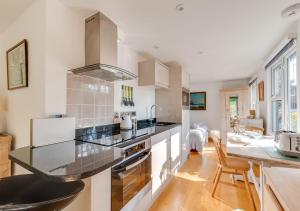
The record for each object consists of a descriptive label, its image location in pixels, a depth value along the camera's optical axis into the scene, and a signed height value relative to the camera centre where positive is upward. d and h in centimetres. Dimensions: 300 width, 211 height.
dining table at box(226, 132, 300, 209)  138 -47
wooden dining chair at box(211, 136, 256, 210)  201 -79
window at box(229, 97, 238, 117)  578 -1
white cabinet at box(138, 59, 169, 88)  272 +59
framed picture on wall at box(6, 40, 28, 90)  163 +45
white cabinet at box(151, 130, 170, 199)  194 -73
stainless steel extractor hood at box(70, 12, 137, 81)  158 +62
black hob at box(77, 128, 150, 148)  139 -32
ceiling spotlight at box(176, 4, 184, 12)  153 +98
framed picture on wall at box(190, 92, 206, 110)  639 +20
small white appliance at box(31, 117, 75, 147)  128 -21
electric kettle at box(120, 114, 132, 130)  220 -24
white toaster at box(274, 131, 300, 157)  140 -35
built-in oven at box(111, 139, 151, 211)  125 -64
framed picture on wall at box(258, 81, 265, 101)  380 +36
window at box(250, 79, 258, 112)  480 +33
